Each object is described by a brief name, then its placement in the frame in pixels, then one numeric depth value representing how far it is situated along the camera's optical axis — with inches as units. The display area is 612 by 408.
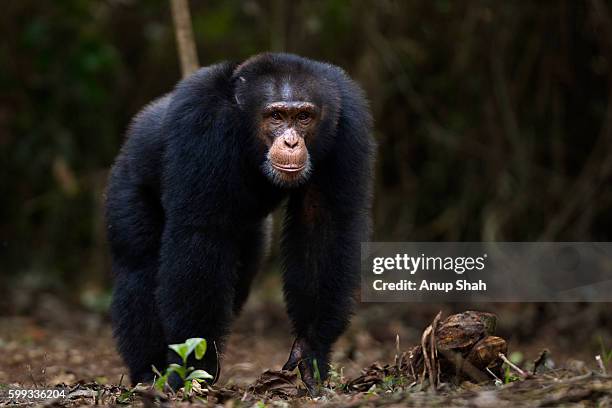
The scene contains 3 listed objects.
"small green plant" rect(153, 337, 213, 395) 385.7
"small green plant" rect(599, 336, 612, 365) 427.2
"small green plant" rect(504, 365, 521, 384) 396.8
